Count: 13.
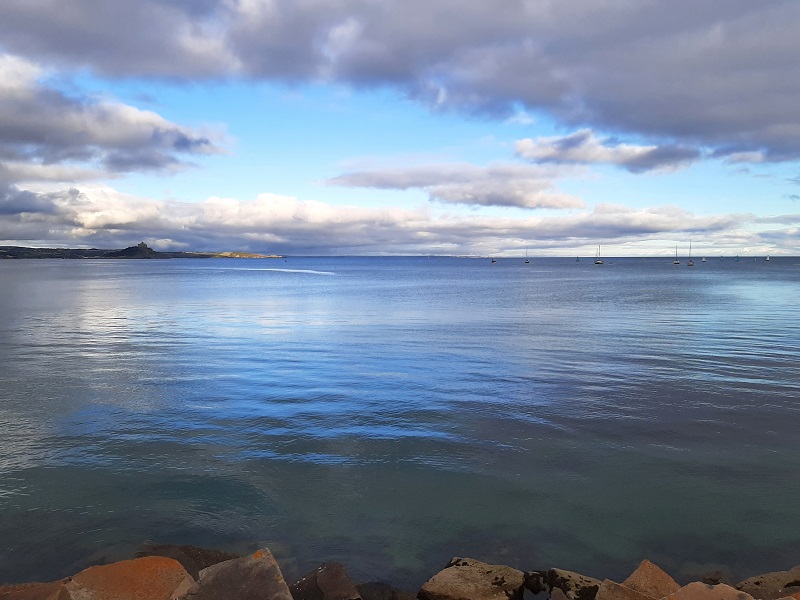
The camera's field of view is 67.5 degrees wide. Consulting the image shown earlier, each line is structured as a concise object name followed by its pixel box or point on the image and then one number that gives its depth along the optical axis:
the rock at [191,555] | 8.67
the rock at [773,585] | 7.93
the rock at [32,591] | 7.39
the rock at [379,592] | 8.09
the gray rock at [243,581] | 7.14
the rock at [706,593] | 7.03
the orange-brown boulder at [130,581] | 7.28
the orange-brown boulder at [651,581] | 7.78
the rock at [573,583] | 7.84
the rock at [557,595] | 7.61
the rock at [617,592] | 7.23
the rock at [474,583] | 7.82
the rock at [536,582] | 8.16
